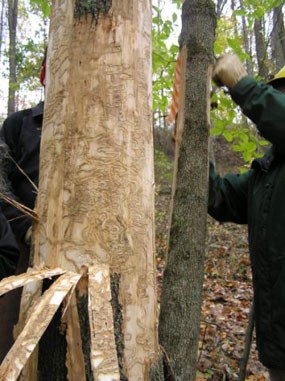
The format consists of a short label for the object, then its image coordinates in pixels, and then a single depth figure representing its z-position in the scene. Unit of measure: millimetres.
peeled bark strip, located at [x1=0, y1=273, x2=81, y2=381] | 824
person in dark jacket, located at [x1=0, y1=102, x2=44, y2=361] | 2100
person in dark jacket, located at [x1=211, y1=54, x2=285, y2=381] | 1875
